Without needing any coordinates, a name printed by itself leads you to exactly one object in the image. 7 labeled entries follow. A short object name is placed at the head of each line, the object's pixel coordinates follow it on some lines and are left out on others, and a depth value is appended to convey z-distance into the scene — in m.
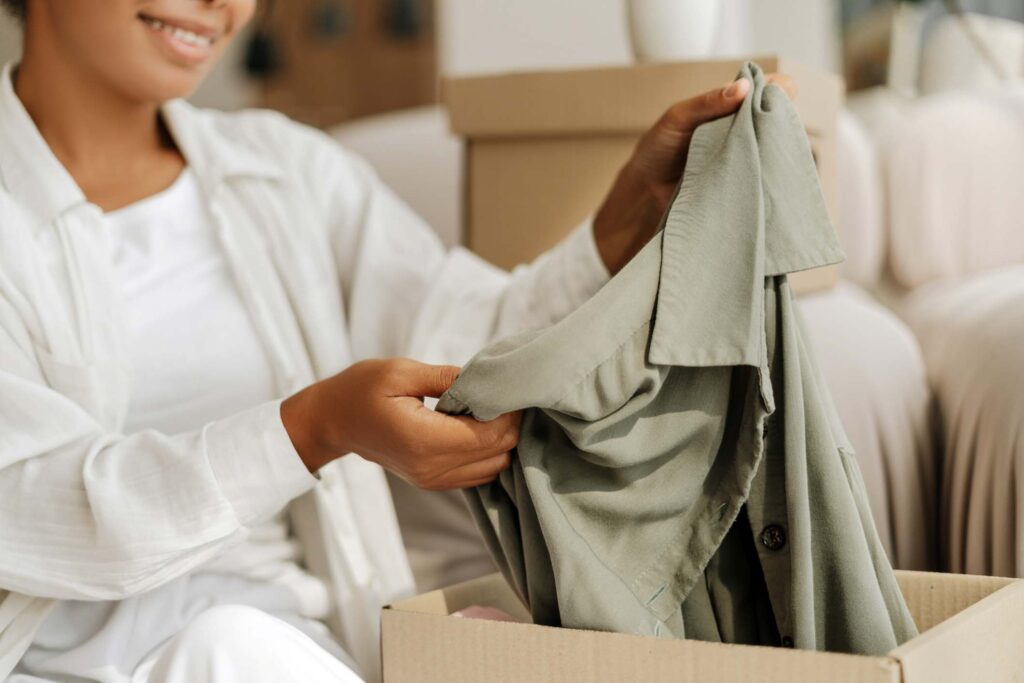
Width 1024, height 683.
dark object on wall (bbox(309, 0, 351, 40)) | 4.43
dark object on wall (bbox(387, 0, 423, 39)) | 4.23
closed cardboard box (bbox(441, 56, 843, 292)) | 1.54
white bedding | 1.37
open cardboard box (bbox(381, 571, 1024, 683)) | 1.14
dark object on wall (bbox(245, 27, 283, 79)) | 4.26
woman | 1.29
